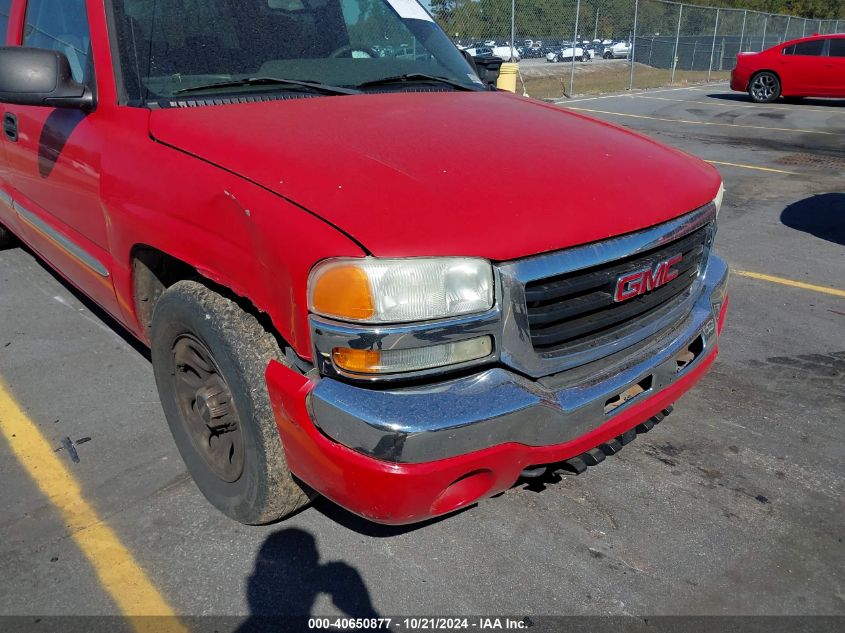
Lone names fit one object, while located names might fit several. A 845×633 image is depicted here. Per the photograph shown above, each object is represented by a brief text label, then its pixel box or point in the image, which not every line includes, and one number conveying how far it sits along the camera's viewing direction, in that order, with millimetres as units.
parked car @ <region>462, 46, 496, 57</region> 17344
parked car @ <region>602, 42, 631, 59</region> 26672
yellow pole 13289
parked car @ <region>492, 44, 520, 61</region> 18312
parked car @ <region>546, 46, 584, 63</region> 21078
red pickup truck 1869
